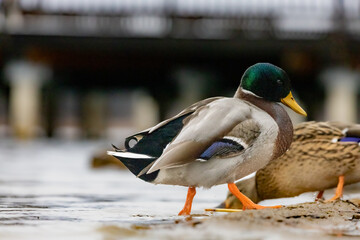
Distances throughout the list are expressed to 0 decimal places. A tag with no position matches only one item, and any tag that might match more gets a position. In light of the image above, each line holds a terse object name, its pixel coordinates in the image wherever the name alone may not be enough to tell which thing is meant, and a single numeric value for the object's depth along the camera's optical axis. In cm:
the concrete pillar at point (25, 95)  3825
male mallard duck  695
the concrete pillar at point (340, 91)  3631
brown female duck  945
